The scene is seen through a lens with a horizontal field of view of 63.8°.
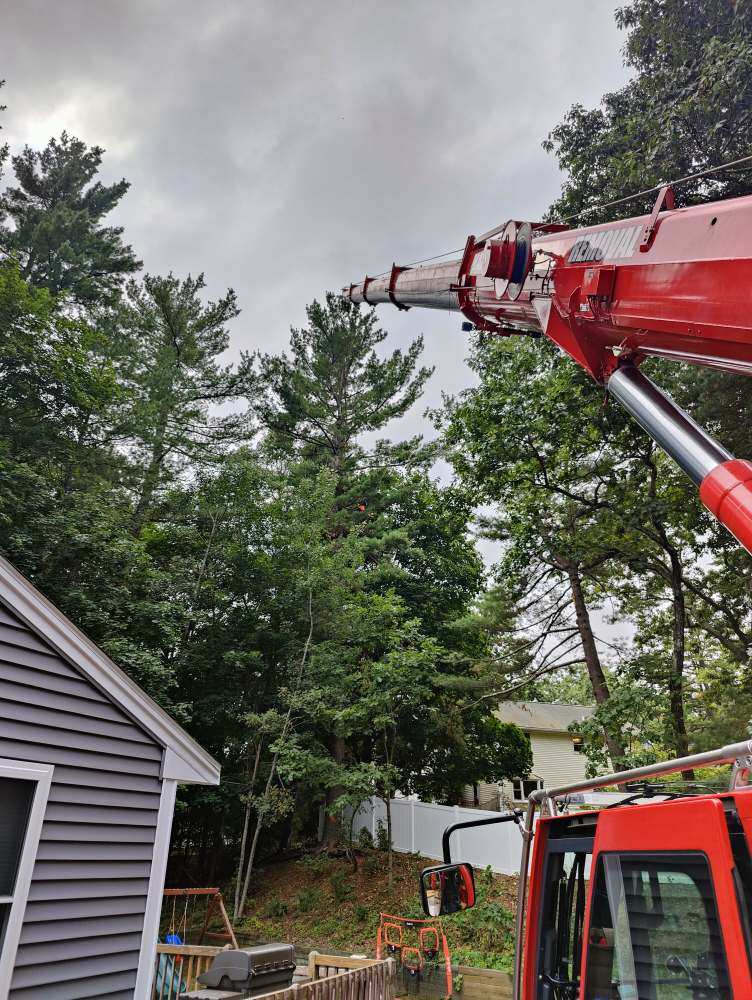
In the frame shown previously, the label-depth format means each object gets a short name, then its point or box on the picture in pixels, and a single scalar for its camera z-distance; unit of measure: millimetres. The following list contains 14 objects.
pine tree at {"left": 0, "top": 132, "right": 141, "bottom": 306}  16984
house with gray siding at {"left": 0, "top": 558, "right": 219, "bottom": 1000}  3736
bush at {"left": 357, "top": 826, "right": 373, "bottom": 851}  14828
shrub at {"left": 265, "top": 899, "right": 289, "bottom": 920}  12945
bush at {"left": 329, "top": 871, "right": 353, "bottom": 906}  13000
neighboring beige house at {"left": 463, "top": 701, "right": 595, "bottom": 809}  21859
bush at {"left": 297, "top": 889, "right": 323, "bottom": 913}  13000
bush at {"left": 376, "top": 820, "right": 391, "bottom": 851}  14484
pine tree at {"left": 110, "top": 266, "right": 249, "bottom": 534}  16422
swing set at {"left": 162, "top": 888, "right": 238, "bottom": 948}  8836
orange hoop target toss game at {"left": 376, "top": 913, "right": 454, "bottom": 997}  8375
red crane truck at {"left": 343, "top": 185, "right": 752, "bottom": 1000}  1660
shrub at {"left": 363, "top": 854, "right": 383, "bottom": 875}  13779
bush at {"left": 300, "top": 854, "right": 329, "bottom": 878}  14495
